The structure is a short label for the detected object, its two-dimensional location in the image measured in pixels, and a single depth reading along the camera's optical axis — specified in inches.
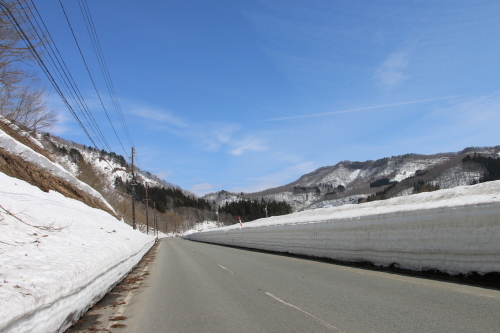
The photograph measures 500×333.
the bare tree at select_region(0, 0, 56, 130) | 453.1
